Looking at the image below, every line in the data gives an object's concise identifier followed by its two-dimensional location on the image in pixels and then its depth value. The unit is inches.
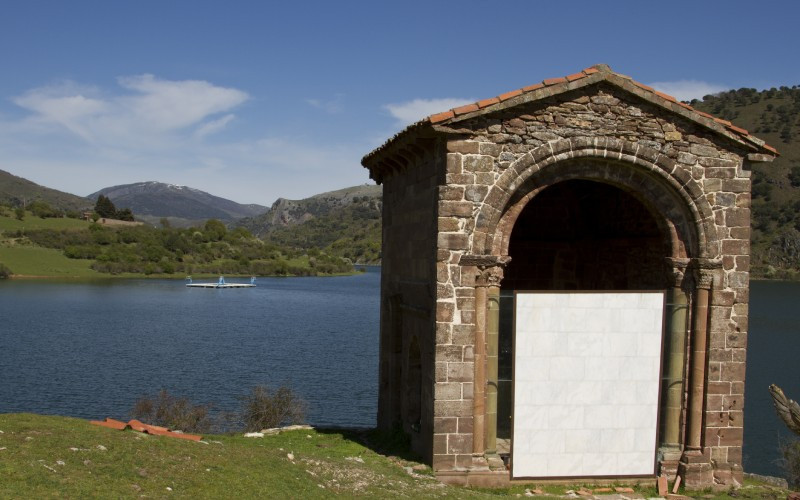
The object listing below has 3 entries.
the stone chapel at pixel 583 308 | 397.7
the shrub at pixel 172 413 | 853.8
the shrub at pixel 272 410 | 873.5
